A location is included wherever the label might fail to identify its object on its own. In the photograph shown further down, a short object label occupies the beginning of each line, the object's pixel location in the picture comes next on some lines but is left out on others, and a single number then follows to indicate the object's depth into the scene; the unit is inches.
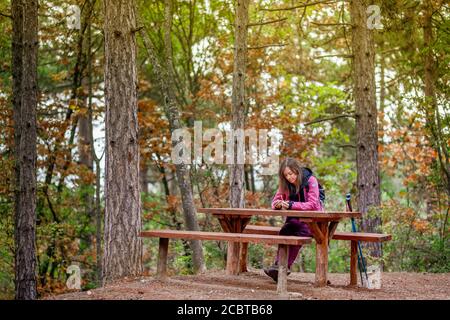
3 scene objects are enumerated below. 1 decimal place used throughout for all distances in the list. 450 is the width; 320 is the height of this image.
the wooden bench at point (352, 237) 304.0
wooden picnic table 286.8
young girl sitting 306.5
